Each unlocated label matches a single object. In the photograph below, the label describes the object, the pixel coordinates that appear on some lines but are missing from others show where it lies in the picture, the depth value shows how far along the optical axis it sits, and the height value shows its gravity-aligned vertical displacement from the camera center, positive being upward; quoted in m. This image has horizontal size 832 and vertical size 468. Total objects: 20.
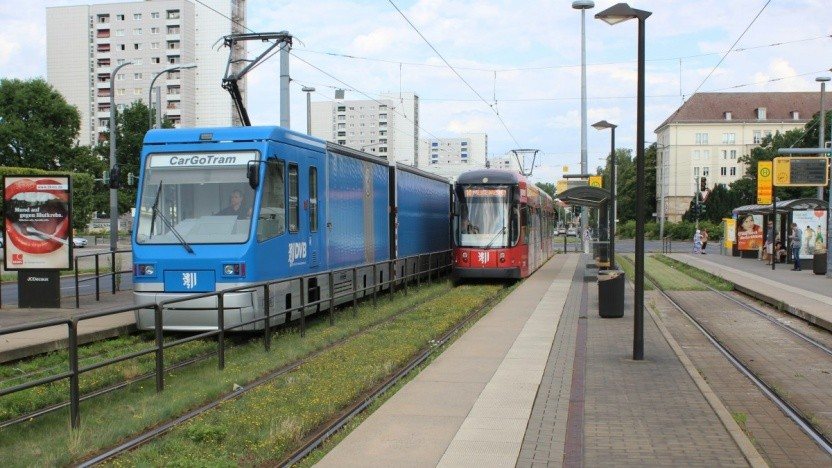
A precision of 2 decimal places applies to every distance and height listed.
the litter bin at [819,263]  30.88 -1.77
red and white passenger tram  24.08 -0.19
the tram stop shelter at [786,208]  33.78 +0.35
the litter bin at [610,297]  16.22 -1.57
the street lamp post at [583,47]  35.41 +7.96
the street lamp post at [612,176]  23.13 +1.33
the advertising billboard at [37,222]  15.62 -0.01
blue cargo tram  11.95 -0.02
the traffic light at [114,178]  22.25 +1.17
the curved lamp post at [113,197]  26.61 +0.80
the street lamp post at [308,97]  41.38 +6.51
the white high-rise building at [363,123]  145.75 +18.44
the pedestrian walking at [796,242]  33.00 -1.04
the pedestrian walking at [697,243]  54.28 -1.75
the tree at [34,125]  71.44 +8.48
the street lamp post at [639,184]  10.98 +0.46
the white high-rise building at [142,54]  97.50 +20.20
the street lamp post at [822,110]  34.80 +4.82
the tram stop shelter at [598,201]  24.77 +0.56
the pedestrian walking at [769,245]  38.92 -1.38
